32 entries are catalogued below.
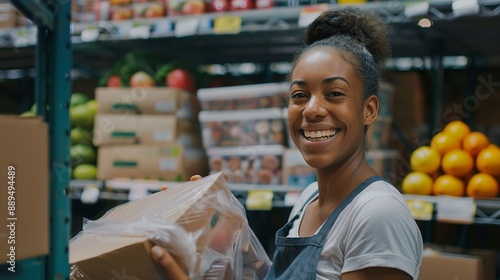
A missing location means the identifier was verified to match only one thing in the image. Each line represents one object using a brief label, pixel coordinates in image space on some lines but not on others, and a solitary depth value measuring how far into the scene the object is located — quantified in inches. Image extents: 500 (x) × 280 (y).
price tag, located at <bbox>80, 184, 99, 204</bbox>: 104.1
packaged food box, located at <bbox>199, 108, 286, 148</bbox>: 99.7
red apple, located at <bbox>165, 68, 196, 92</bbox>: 109.6
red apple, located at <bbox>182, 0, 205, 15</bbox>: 105.8
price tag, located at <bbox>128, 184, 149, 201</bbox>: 101.0
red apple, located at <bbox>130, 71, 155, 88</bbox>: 109.2
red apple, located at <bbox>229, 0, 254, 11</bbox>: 101.5
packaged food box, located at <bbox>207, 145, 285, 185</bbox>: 98.3
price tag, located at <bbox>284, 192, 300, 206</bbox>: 90.8
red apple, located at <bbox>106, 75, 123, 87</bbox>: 114.2
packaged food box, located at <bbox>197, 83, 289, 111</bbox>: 100.6
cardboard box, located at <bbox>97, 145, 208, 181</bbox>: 103.2
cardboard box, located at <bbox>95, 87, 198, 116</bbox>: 105.1
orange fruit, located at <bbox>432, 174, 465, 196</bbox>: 85.2
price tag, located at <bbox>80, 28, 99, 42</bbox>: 107.0
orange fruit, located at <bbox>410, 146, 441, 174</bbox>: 89.2
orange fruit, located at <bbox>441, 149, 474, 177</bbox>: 86.2
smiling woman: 44.7
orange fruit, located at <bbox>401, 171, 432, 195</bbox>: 87.4
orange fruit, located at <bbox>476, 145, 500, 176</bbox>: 84.4
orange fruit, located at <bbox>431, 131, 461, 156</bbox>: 89.4
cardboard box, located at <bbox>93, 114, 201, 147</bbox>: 104.3
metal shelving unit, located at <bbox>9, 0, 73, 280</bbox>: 35.0
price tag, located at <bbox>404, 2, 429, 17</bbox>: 83.8
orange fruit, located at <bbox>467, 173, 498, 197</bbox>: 82.7
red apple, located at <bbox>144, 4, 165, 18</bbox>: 110.7
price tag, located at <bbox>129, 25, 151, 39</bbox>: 103.4
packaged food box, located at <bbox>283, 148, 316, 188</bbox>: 95.0
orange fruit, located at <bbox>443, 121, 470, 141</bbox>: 90.2
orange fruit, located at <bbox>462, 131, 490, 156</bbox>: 87.5
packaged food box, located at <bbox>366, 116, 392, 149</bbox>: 92.7
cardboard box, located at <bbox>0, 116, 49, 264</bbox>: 31.6
